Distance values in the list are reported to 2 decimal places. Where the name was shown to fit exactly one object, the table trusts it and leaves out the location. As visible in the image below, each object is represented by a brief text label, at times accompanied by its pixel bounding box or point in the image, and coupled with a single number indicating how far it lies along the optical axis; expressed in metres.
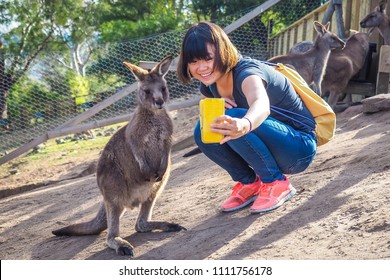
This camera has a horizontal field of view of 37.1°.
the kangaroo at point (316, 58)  6.93
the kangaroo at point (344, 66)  7.12
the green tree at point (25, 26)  9.72
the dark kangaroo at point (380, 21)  7.10
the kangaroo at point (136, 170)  3.51
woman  2.78
